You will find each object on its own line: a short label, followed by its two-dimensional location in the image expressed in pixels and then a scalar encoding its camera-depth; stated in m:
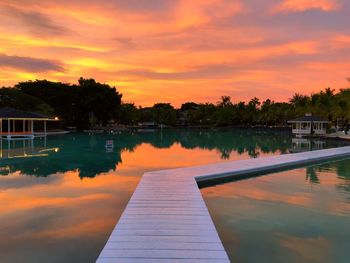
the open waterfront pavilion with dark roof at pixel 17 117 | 27.17
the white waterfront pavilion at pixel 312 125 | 35.69
